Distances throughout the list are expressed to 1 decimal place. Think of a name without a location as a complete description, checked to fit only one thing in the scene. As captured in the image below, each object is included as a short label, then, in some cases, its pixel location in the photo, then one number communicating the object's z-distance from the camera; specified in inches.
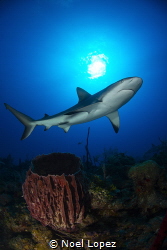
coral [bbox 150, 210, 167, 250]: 81.0
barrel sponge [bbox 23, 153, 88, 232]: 141.9
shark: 205.4
